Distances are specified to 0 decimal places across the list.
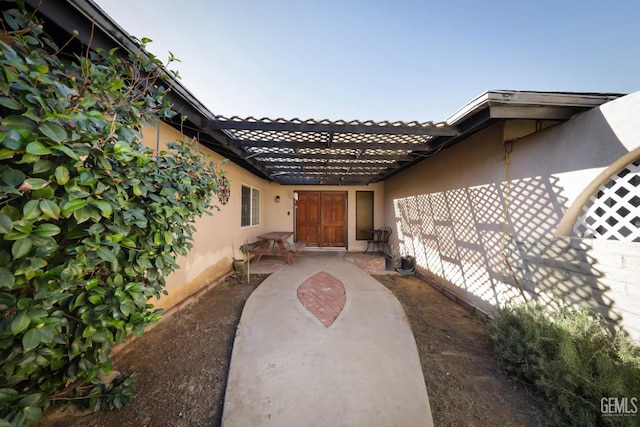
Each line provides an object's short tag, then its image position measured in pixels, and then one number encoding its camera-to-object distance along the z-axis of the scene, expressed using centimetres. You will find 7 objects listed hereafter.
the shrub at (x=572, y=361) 148
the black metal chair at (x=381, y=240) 725
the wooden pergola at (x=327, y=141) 288
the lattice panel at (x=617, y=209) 183
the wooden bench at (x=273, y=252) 550
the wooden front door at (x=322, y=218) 797
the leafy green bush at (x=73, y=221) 81
